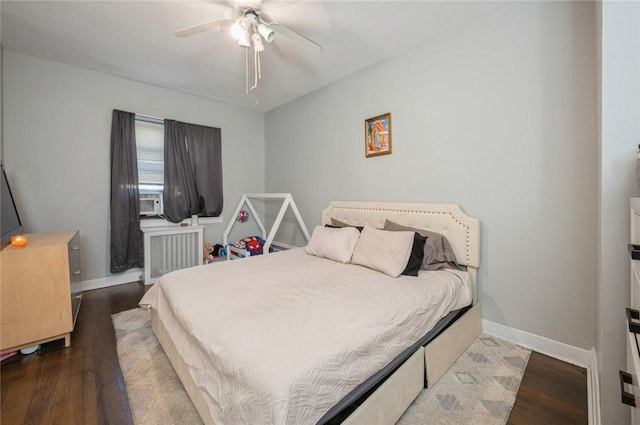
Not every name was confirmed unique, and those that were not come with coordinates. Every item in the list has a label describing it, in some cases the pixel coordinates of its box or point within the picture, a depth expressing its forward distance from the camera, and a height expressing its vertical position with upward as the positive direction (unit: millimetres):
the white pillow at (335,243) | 2405 -330
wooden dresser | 1729 -568
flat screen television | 1926 -22
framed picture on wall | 2723 +794
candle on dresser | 1805 -190
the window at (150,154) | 3418 +786
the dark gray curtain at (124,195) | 3160 +215
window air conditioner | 3523 +111
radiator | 3312 -511
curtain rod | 3366 +1243
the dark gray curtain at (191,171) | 3555 +591
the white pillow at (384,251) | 2004 -349
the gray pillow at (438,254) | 2129 -387
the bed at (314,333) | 961 -582
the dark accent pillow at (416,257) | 2000 -387
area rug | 1337 -1061
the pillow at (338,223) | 2889 -161
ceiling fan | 1794 +1302
